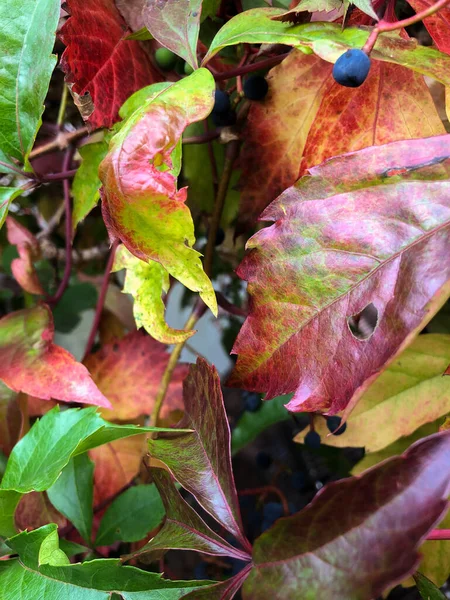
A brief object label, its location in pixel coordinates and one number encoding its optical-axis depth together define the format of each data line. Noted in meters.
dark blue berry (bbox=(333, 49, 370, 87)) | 0.12
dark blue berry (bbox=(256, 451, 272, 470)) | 0.28
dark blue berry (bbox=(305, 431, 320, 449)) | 0.20
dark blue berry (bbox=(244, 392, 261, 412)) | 0.25
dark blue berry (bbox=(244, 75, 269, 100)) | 0.16
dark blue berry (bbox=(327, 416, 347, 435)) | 0.20
